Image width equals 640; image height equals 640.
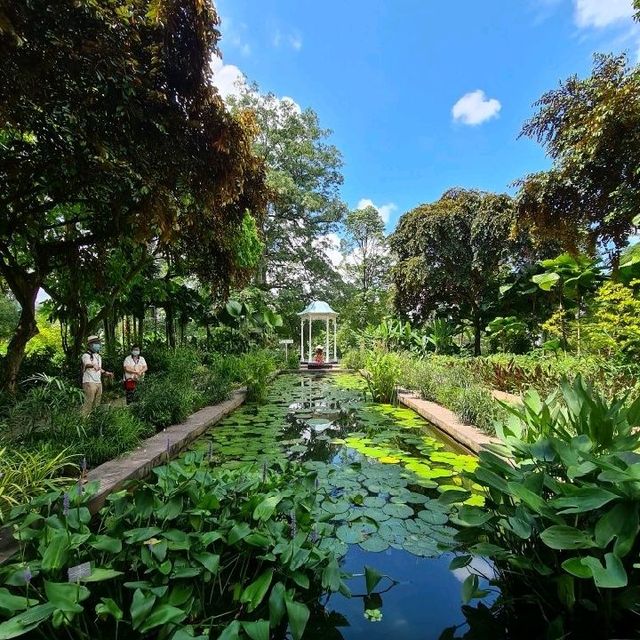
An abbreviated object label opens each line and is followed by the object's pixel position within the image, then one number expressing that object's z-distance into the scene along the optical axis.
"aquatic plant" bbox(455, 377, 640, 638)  1.39
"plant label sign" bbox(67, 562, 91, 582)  1.40
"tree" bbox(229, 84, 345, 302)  20.00
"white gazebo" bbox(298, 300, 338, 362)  17.03
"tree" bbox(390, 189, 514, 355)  11.54
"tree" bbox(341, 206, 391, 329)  22.77
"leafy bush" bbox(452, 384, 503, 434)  5.06
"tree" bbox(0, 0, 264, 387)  3.28
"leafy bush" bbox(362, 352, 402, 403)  8.29
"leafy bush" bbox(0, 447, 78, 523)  2.49
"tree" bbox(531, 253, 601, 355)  9.06
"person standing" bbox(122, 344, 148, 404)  6.33
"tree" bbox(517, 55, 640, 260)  5.82
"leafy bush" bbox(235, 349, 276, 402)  8.48
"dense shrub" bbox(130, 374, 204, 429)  5.38
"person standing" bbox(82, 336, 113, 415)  5.37
